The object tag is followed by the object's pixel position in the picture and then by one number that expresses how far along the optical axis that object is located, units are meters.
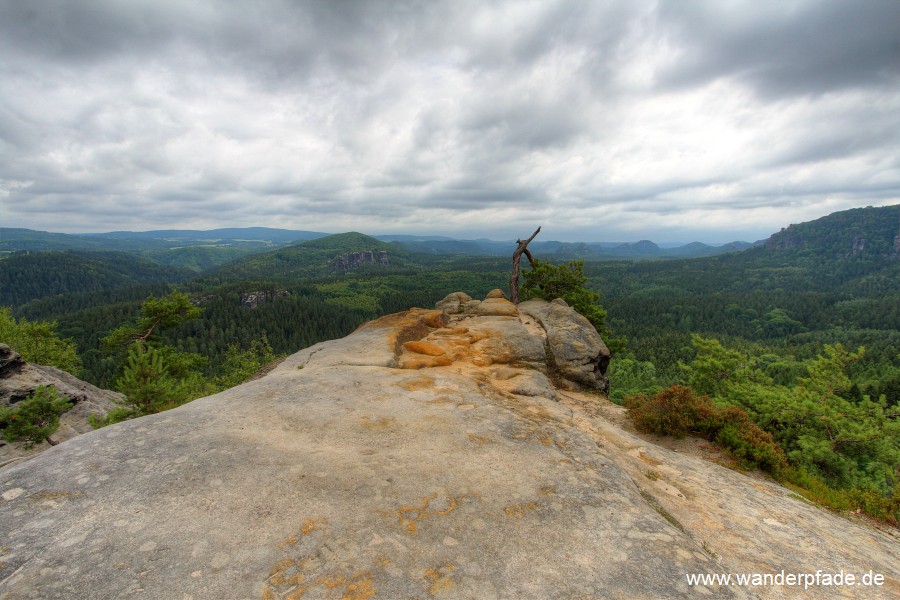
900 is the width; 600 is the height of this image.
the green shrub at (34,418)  14.20
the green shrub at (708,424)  12.31
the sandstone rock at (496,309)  24.14
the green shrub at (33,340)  37.95
